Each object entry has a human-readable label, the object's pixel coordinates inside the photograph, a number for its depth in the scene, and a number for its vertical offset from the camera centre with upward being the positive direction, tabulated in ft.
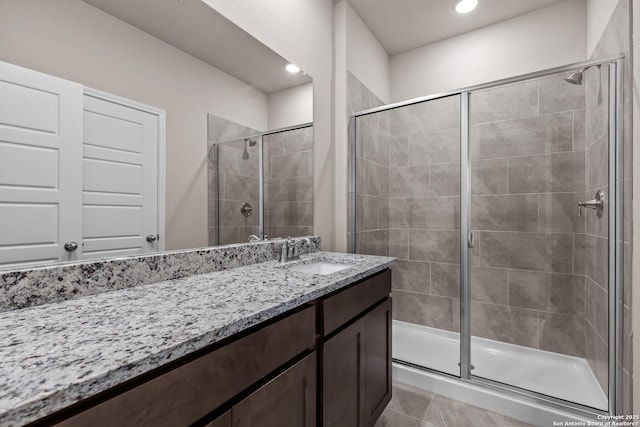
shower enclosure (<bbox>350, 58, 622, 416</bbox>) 5.45 -0.34
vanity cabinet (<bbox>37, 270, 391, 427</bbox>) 1.74 -1.36
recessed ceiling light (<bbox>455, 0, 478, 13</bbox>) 7.04 +5.01
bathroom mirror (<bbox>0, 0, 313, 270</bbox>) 2.62 +0.97
